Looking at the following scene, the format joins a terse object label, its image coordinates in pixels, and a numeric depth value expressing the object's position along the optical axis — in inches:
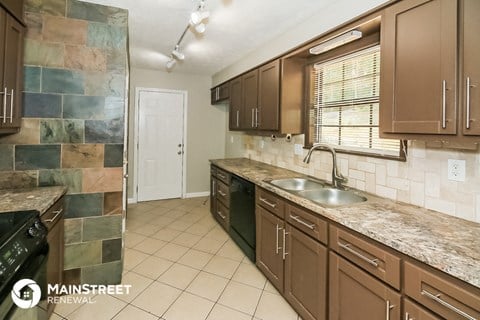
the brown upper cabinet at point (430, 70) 46.1
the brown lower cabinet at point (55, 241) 66.7
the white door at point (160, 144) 188.4
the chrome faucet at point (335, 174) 87.3
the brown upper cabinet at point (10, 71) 65.9
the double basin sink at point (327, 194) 80.4
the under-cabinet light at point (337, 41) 75.3
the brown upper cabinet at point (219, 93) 169.6
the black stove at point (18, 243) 40.9
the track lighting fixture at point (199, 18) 78.3
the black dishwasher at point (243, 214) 103.6
